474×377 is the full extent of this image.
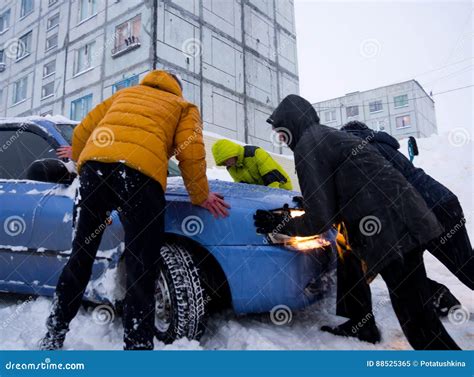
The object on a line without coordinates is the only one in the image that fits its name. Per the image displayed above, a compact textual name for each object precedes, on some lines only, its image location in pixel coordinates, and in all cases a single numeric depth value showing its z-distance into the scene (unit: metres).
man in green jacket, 4.13
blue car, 2.13
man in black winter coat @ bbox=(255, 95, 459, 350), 1.80
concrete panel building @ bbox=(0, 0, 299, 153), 15.70
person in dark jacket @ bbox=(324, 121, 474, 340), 2.28
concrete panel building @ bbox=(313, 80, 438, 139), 33.03
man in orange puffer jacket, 1.84
